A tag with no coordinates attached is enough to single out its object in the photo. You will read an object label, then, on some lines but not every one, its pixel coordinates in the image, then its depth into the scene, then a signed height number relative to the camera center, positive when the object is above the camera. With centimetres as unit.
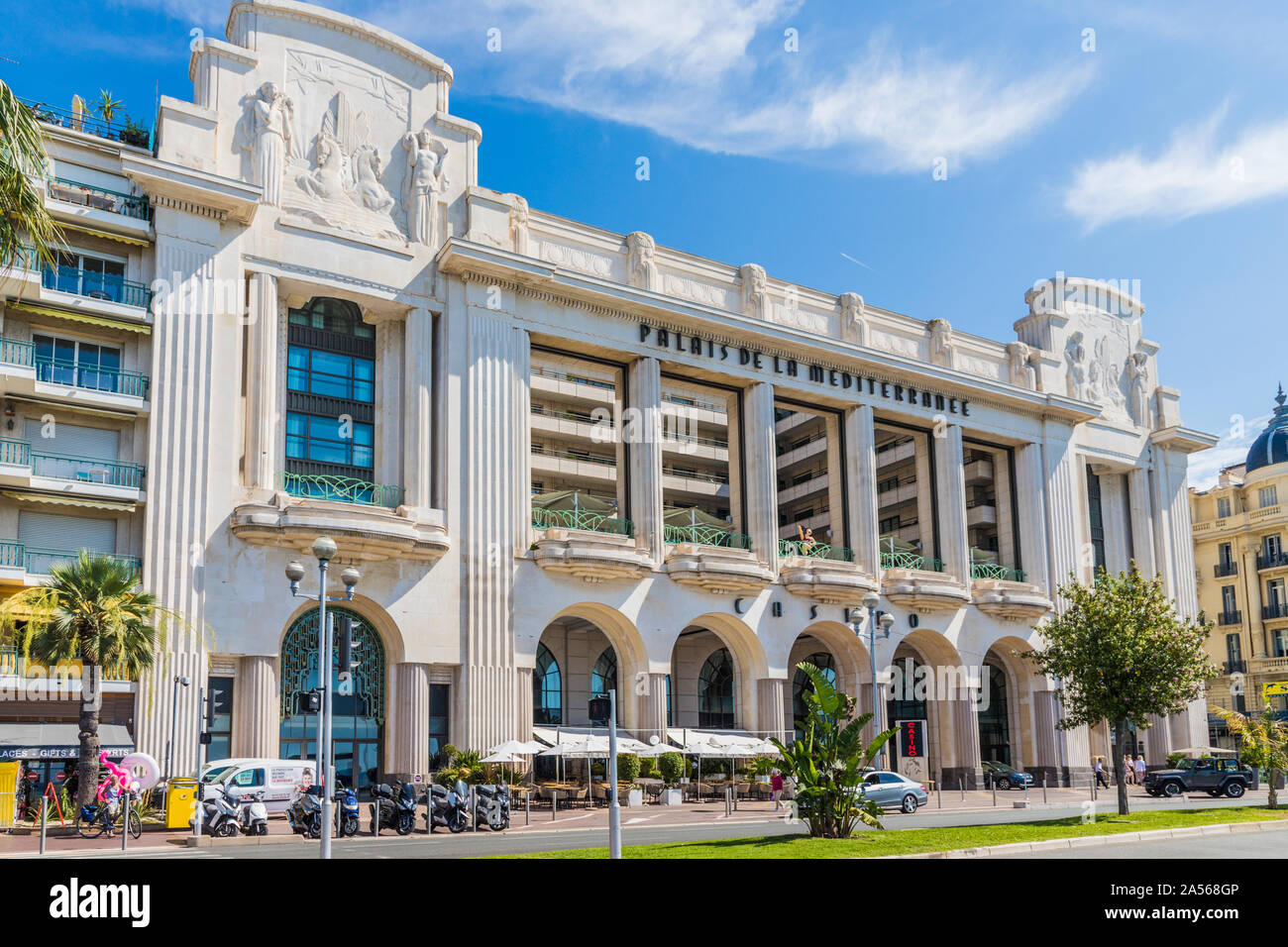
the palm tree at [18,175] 1694 +720
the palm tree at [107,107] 4203 +1989
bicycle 2933 -327
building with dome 7825 +579
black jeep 4578 -450
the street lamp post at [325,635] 2306 +86
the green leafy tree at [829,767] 2488 -201
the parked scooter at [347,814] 2914 -320
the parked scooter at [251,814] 2956 -322
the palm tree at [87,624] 3083 +156
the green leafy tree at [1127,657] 3519 +18
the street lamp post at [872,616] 3524 +154
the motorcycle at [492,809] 3192 -347
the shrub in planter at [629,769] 4219 -327
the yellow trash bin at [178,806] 3056 -307
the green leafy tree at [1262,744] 3706 -259
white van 3231 -252
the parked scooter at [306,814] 2848 -314
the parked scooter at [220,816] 2900 -319
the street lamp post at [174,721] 3422 -106
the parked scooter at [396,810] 3017 -325
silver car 3859 -392
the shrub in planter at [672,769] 4369 -343
